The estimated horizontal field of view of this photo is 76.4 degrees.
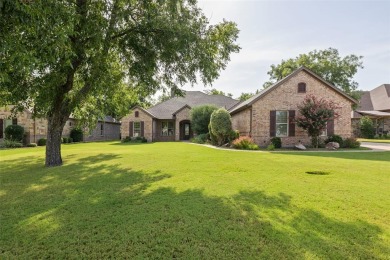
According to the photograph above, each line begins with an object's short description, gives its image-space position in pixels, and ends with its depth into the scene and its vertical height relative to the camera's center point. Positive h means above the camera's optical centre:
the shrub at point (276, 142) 17.75 -0.86
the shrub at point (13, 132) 23.31 -0.07
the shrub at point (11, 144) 22.50 -1.15
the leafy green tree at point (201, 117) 26.67 +1.44
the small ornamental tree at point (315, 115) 16.80 +1.01
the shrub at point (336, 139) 17.94 -0.68
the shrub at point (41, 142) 24.91 -1.09
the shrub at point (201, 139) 24.38 -0.86
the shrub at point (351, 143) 17.95 -0.97
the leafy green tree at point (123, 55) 8.50 +3.00
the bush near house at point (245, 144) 16.83 -0.95
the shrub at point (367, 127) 30.56 +0.31
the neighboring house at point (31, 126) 24.41 +0.62
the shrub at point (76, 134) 30.78 -0.38
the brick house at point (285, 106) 18.33 +1.78
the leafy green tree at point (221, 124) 19.33 +0.49
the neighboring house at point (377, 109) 32.47 +3.18
